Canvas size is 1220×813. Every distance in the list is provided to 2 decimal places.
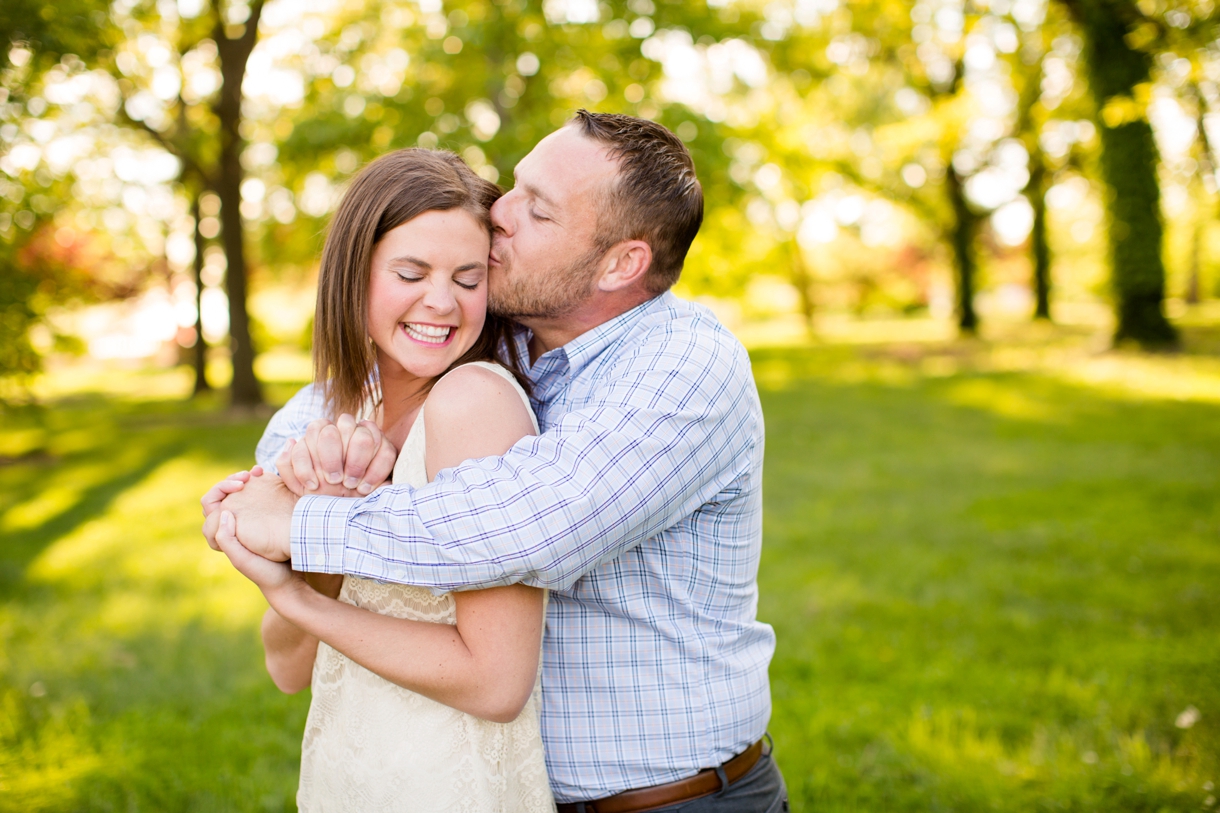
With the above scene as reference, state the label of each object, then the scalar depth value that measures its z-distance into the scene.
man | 1.65
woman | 1.77
